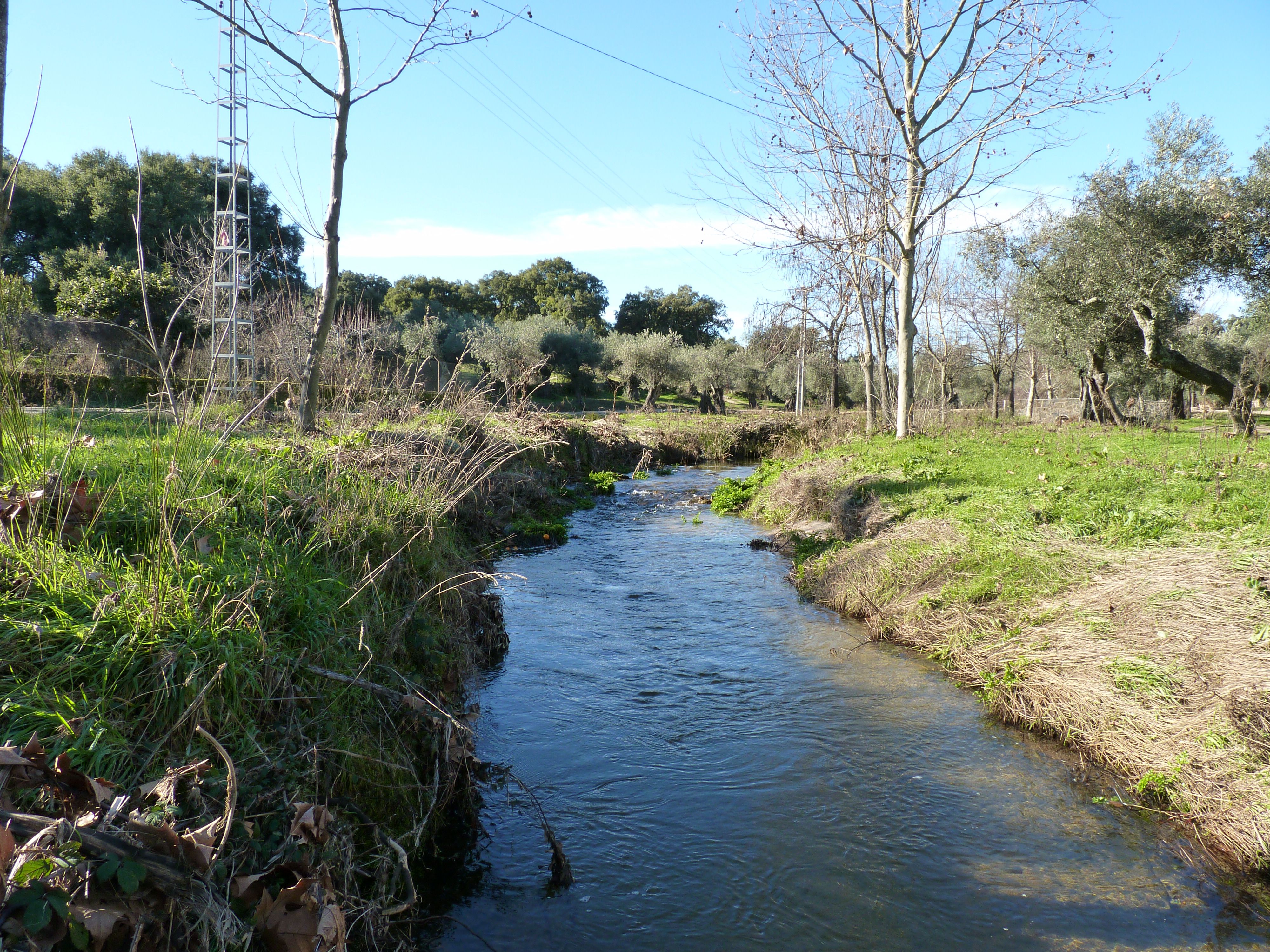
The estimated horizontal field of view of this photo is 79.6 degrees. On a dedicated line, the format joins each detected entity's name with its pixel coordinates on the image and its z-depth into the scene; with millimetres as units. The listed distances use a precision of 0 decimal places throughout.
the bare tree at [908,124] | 14211
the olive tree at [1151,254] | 16344
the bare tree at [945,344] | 32188
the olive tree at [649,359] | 40094
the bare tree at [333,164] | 8492
